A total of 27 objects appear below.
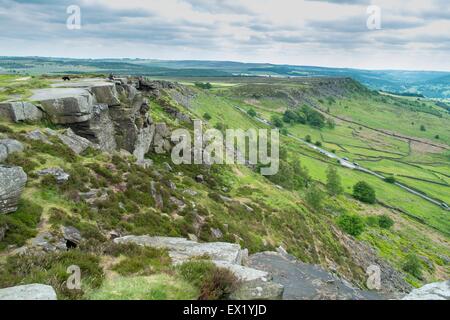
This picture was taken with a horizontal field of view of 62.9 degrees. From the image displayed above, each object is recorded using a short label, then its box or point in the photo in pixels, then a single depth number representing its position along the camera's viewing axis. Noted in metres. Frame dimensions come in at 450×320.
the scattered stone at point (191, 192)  40.56
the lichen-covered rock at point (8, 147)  24.95
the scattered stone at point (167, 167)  47.94
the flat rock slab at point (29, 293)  11.84
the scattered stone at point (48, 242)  19.22
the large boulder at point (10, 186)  19.69
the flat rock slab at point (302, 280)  17.50
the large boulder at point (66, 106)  35.59
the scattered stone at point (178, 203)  33.44
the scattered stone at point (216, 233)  32.80
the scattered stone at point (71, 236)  20.86
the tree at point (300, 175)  104.64
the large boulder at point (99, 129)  38.06
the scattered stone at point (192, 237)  29.48
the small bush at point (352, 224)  80.00
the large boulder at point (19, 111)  31.98
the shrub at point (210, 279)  13.77
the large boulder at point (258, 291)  13.67
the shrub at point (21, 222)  19.06
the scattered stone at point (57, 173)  25.33
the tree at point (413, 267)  70.00
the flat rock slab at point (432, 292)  14.71
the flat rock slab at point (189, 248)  19.00
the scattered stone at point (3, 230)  18.83
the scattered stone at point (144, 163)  37.03
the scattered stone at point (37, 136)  29.84
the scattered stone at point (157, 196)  31.33
